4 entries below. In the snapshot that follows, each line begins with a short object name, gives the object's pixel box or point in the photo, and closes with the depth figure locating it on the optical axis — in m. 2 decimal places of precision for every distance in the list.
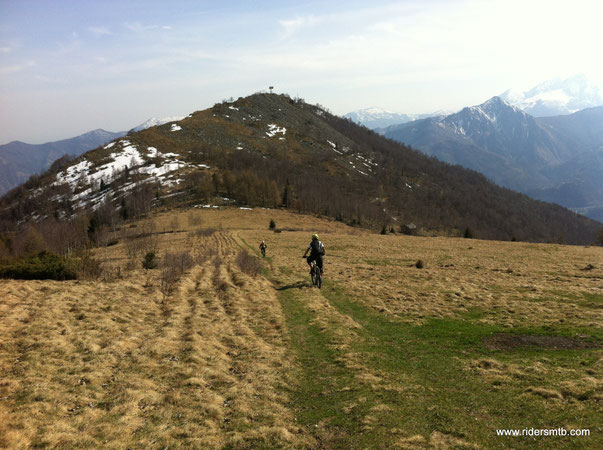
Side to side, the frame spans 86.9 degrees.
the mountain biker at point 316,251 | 21.33
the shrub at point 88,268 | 21.94
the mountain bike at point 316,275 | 22.28
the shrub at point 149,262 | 27.17
